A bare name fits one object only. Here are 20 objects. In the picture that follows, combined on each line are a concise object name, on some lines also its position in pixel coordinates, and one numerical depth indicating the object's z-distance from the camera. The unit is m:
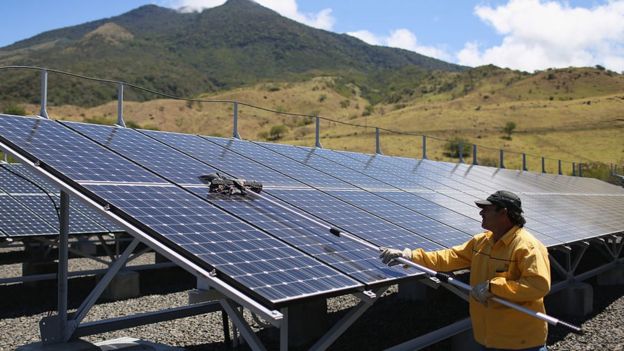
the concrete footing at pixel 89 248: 21.18
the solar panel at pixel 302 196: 7.92
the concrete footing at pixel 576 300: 14.16
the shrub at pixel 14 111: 46.44
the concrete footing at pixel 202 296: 5.97
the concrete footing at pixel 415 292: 15.20
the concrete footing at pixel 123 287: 14.72
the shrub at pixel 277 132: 81.56
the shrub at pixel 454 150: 62.93
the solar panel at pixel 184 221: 5.40
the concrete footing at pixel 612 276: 18.00
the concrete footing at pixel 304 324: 11.01
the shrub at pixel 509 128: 78.12
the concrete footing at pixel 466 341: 10.34
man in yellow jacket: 5.36
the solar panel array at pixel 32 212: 14.06
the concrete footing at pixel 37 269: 15.15
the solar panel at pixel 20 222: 13.77
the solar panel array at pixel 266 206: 5.78
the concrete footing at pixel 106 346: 6.73
